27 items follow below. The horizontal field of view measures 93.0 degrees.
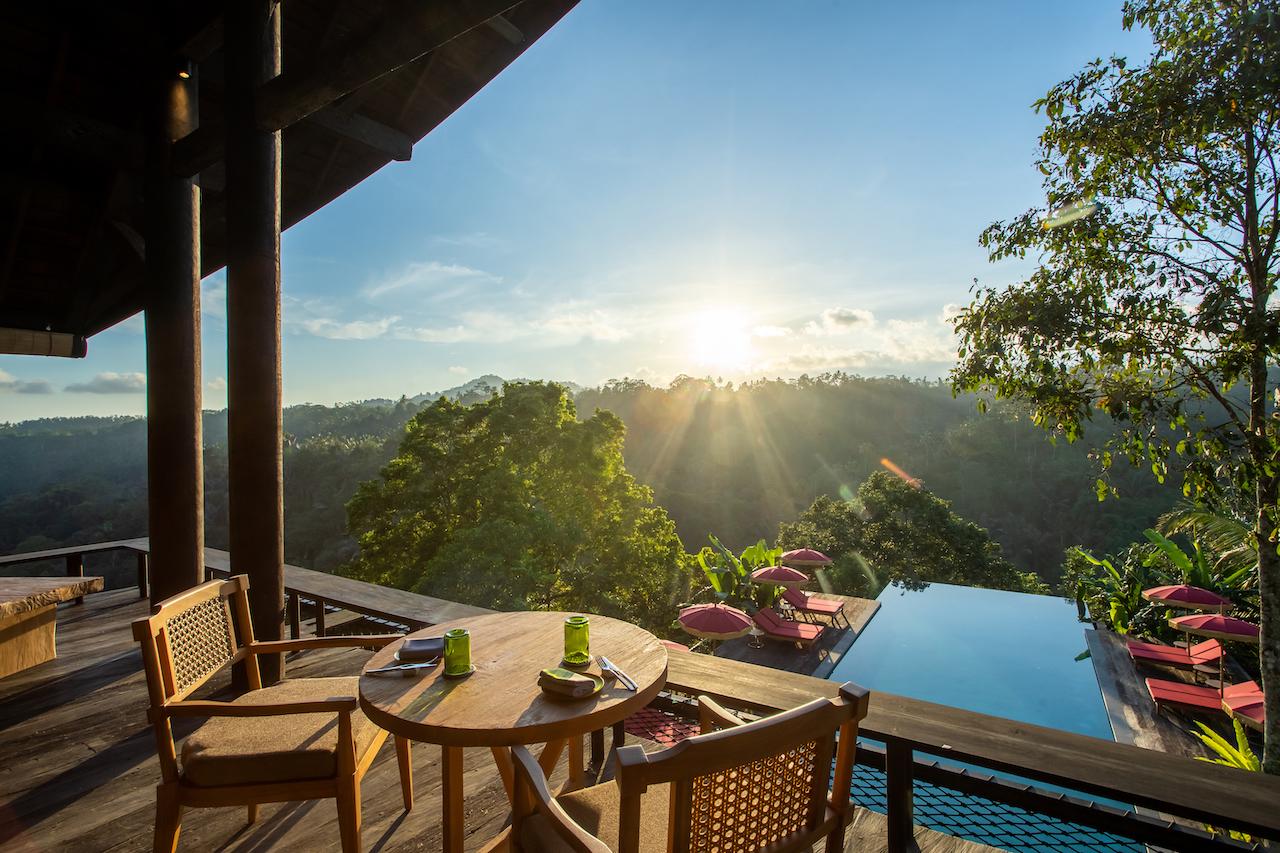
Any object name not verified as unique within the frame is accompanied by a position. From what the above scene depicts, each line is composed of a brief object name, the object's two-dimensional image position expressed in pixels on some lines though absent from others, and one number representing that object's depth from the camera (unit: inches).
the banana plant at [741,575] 454.0
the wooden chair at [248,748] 63.9
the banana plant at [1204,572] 332.8
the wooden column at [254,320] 105.0
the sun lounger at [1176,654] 286.5
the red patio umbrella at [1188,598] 300.5
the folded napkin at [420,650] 68.7
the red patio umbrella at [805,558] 481.1
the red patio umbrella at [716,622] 319.3
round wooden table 53.1
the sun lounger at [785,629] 380.8
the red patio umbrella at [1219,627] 265.1
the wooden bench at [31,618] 126.4
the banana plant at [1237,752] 184.5
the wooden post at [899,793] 65.8
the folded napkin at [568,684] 58.1
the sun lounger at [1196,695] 235.3
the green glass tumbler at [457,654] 64.4
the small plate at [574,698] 58.1
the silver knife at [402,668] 64.9
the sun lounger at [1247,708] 218.8
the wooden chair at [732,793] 38.3
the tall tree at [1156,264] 165.2
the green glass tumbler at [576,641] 66.8
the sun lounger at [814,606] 427.8
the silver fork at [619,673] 60.8
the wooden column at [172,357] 132.8
